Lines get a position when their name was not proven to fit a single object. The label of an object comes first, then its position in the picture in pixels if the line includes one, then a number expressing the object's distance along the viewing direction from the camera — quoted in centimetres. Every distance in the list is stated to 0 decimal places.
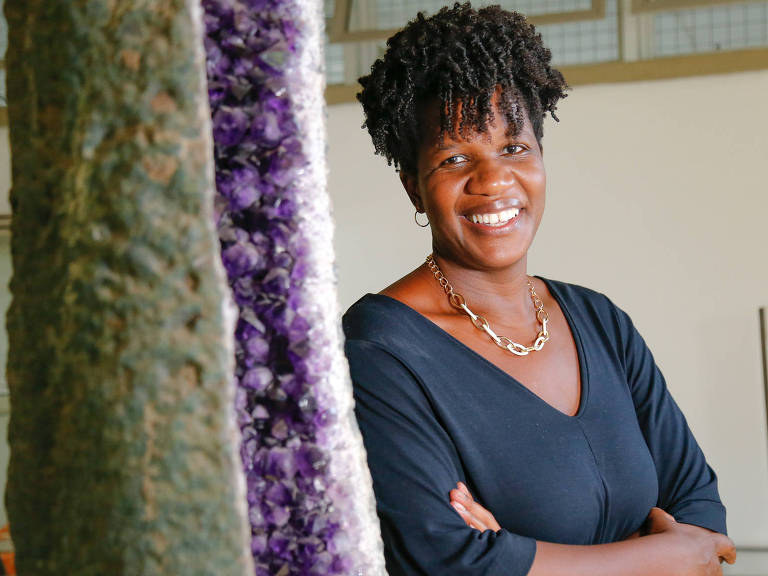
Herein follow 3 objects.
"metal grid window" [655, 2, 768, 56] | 396
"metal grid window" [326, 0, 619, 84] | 409
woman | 115
